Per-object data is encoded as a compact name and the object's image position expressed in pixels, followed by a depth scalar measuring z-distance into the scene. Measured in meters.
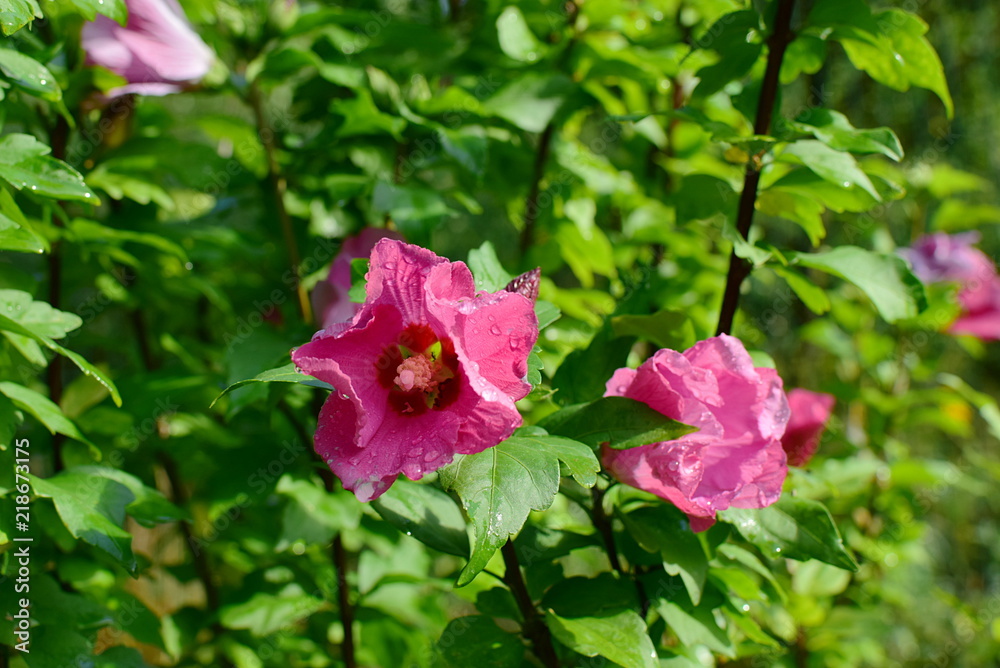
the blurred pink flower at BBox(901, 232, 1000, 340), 1.13
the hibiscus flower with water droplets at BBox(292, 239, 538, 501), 0.66
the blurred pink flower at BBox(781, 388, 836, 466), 0.82
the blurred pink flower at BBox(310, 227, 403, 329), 0.79
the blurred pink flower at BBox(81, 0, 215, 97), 0.80
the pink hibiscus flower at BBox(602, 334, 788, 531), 0.69
